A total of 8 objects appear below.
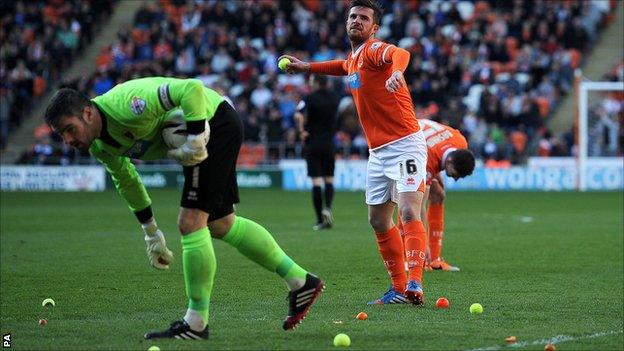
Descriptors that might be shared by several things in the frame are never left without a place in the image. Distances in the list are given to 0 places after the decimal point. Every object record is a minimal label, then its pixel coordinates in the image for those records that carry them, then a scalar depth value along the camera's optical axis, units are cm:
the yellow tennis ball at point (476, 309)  1781
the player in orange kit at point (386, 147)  1891
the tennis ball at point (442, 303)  1852
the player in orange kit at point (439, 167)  2187
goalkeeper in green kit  1439
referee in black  3722
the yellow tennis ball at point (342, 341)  1453
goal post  6128
